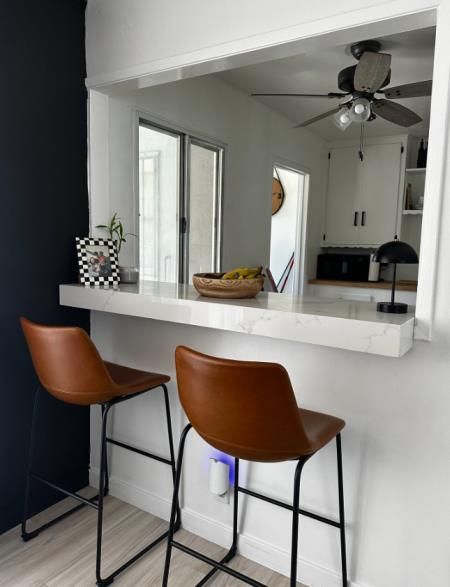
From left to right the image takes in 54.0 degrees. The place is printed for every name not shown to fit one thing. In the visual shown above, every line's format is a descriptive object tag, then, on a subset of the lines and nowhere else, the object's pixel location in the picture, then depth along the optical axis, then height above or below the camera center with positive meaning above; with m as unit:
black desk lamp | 1.44 -0.03
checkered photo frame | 2.12 -0.11
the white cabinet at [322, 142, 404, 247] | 4.74 +0.56
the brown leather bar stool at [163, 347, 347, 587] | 1.20 -0.48
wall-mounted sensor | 1.96 -1.04
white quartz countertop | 1.33 -0.25
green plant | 2.33 +0.05
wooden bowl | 1.75 -0.18
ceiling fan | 2.47 +0.95
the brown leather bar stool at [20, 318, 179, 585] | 1.60 -0.53
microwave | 4.93 -0.24
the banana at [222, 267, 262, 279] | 1.86 -0.13
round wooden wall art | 4.91 +0.54
